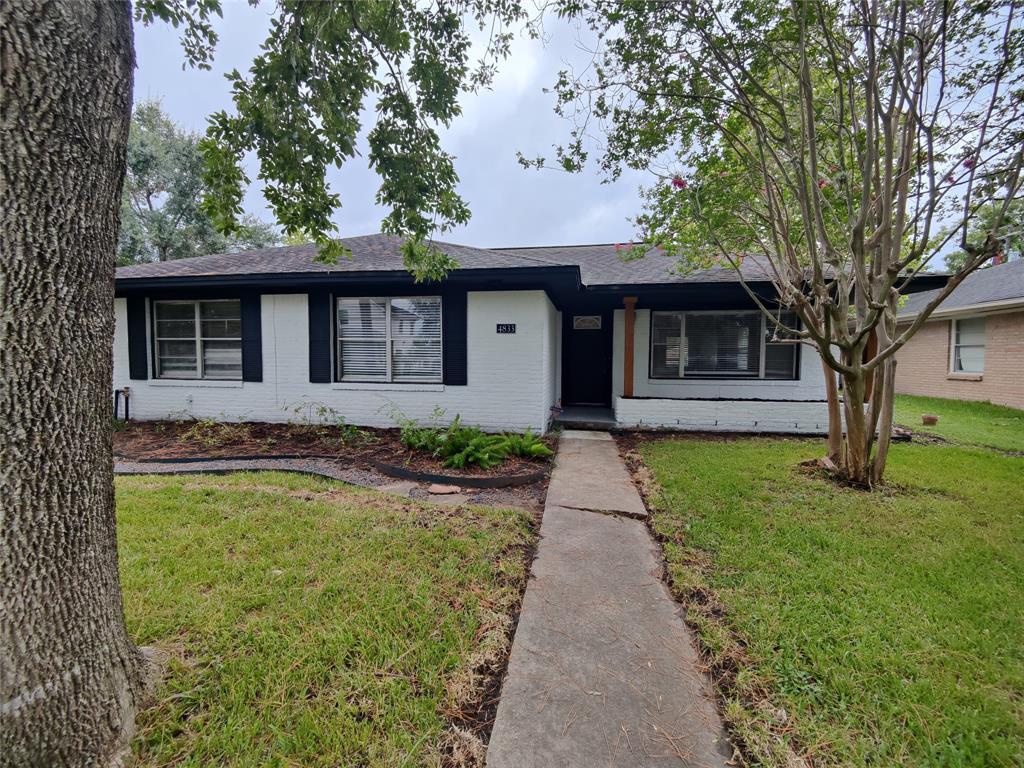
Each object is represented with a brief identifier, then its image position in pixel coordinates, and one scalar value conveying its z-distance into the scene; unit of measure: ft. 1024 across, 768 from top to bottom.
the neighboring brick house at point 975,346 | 33.37
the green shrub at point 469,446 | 17.26
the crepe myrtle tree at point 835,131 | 11.91
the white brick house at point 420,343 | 22.79
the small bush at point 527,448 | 18.58
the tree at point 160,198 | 55.11
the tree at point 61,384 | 4.33
